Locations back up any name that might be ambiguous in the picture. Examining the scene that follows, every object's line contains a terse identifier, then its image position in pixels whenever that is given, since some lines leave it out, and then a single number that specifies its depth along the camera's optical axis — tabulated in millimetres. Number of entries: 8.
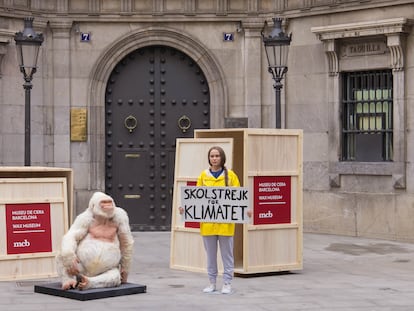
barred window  18859
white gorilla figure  11508
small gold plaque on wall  20375
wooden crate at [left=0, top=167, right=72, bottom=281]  13289
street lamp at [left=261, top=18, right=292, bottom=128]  16500
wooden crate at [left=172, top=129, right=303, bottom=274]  13633
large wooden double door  20609
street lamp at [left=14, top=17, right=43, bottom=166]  16453
